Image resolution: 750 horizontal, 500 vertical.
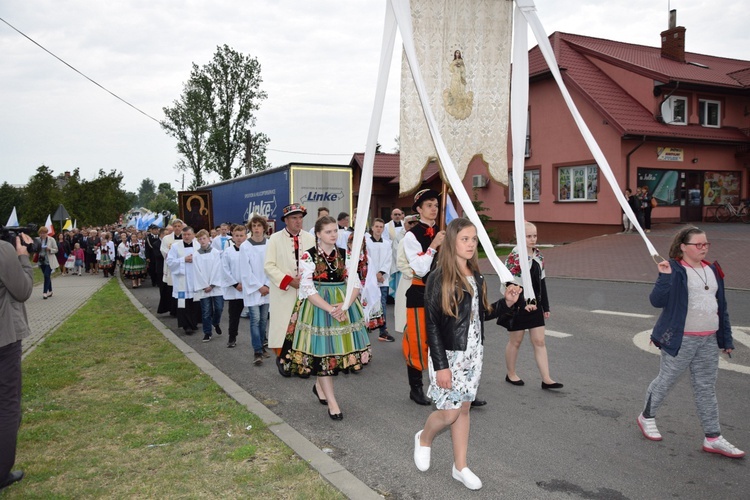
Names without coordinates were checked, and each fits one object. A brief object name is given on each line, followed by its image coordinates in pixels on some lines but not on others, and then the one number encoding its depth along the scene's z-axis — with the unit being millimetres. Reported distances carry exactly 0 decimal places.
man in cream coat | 6566
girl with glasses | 4488
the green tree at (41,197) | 43312
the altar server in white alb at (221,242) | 11859
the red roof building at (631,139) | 24578
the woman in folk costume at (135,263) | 20766
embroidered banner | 4301
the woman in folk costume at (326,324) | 5375
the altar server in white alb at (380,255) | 10171
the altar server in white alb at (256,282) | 8125
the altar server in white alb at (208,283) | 9609
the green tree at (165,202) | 103250
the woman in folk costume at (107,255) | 25547
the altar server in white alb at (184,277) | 10344
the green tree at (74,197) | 45531
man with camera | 3959
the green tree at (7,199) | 69588
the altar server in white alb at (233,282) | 9008
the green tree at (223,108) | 53094
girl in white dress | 3789
